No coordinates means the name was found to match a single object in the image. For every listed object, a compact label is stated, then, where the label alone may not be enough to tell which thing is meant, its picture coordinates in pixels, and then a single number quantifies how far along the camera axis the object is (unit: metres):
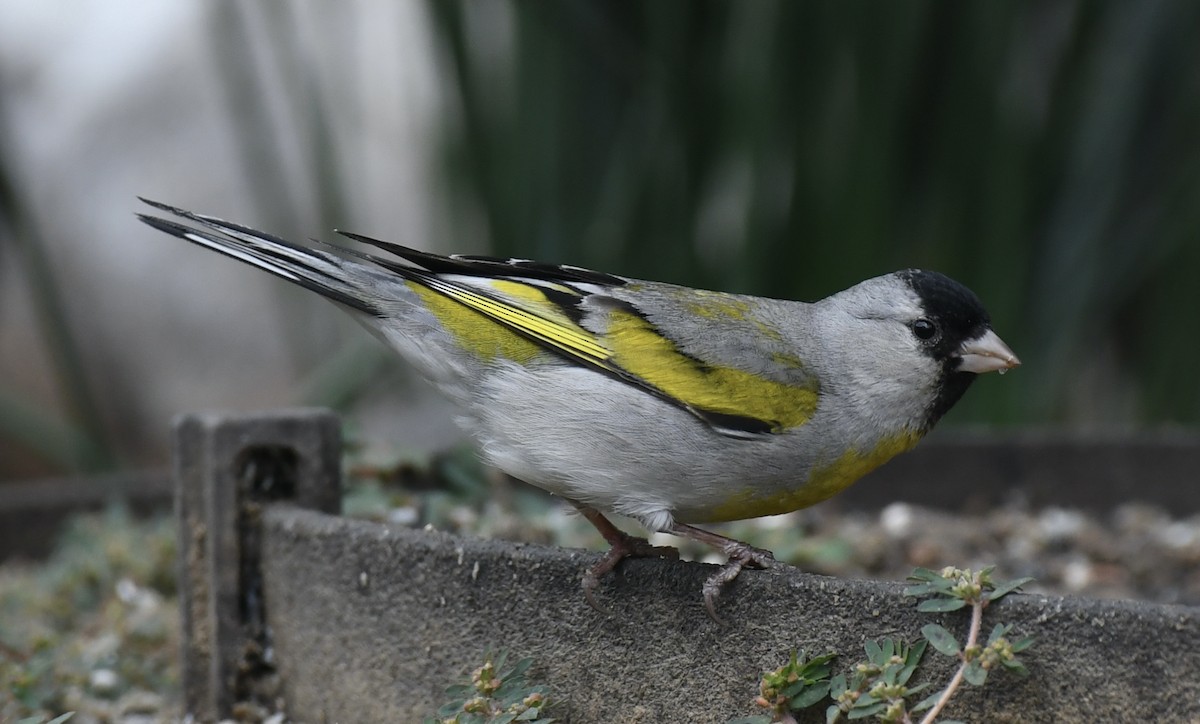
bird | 4.88
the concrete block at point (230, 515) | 5.59
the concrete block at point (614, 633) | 3.70
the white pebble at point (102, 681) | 5.94
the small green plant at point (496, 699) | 4.20
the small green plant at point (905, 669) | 3.71
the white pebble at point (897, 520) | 8.12
